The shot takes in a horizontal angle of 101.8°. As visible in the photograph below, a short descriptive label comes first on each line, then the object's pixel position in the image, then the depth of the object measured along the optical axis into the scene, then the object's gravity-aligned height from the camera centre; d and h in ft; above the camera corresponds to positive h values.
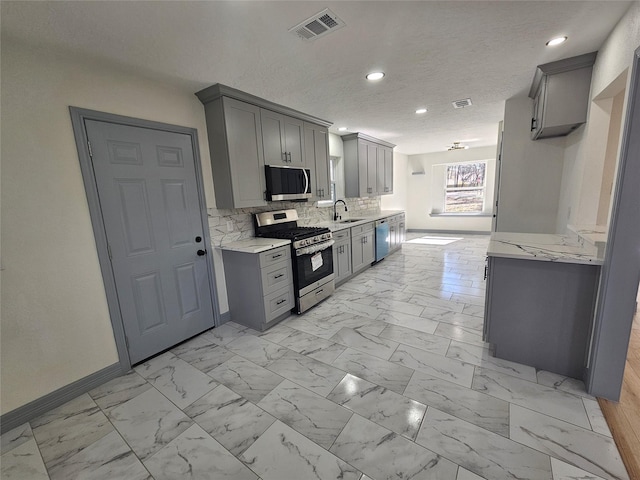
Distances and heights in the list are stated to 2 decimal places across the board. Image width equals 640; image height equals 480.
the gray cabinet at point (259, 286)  8.99 -3.07
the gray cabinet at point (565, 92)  7.55 +2.81
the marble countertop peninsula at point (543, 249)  5.91 -1.58
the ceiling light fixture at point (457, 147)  20.66 +3.68
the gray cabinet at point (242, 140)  8.59 +2.16
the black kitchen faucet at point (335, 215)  16.19 -1.13
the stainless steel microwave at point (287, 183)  10.09 +0.65
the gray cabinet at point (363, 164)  16.38 +2.03
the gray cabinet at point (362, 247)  14.17 -2.93
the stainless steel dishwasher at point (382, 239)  16.63 -2.89
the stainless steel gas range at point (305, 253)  10.16 -2.25
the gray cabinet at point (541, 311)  6.13 -3.10
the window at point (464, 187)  24.13 +0.30
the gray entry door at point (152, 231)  7.04 -0.77
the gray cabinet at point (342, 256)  12.68 -2.96
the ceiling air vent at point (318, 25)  5.24 +3.61
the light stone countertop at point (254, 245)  8.74 -1.56
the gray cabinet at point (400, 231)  19.90 -2.93
